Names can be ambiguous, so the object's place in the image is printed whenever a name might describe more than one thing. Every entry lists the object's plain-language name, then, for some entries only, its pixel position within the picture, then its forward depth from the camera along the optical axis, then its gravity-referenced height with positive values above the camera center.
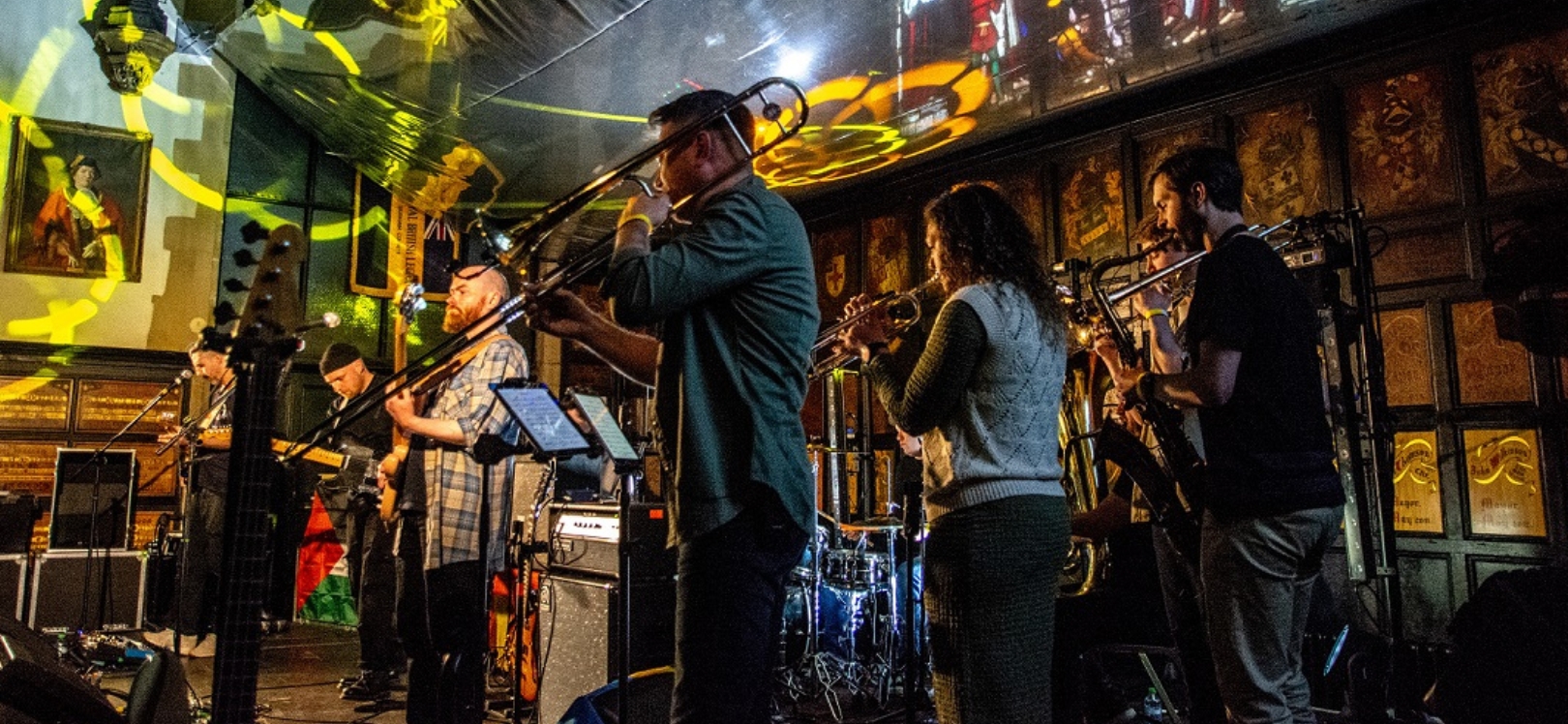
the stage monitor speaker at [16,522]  7.41 -0.16
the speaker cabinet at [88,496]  7.75 +0.05
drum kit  5.79 -0.80
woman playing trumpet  2.18 +0.09
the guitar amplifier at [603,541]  4.33 -0.21
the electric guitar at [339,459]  5.75 +0.24
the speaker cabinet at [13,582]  7.26 -0.61
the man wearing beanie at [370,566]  5.59 -0.41
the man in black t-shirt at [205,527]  6.78 -0.19
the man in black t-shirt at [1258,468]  2.43 +0.06
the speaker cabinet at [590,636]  4.21 -0.64
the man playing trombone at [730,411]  1.77 +0.17
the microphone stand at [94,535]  7.43 -0.27
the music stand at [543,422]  2.84 +0.23
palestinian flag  9.31 -0.79
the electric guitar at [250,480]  2.44 +0.05
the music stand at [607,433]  3.01 +0.21
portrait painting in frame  9.48 +3.09
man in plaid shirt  3.48 -0.05
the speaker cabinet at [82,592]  7.55 -0.74
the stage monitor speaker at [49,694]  2.12 -0.44
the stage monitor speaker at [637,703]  2.81 -0.65
